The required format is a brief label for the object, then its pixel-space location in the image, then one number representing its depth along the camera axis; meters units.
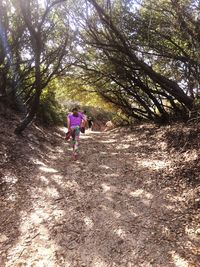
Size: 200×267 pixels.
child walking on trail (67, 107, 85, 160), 7.95
